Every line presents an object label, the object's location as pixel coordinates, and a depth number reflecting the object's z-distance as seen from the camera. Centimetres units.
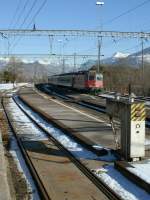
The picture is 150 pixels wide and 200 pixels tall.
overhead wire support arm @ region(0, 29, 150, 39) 5584
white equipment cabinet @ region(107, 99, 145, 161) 1338
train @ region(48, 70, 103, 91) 6094
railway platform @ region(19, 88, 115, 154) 1823
